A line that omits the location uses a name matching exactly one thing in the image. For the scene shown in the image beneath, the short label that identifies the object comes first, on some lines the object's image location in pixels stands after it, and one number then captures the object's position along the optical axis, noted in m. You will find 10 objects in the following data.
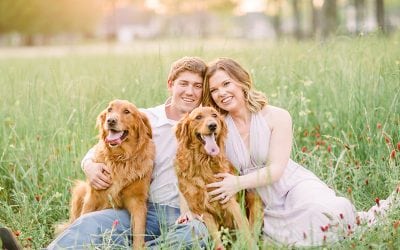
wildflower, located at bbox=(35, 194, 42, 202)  4.48
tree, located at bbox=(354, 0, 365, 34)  19.52
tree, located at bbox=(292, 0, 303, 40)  22.94
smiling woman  3.85
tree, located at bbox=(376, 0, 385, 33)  15.02
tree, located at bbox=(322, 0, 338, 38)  12.96
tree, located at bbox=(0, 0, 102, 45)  43.12
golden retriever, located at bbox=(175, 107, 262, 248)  3.81
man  3.65
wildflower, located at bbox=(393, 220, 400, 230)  3.38
